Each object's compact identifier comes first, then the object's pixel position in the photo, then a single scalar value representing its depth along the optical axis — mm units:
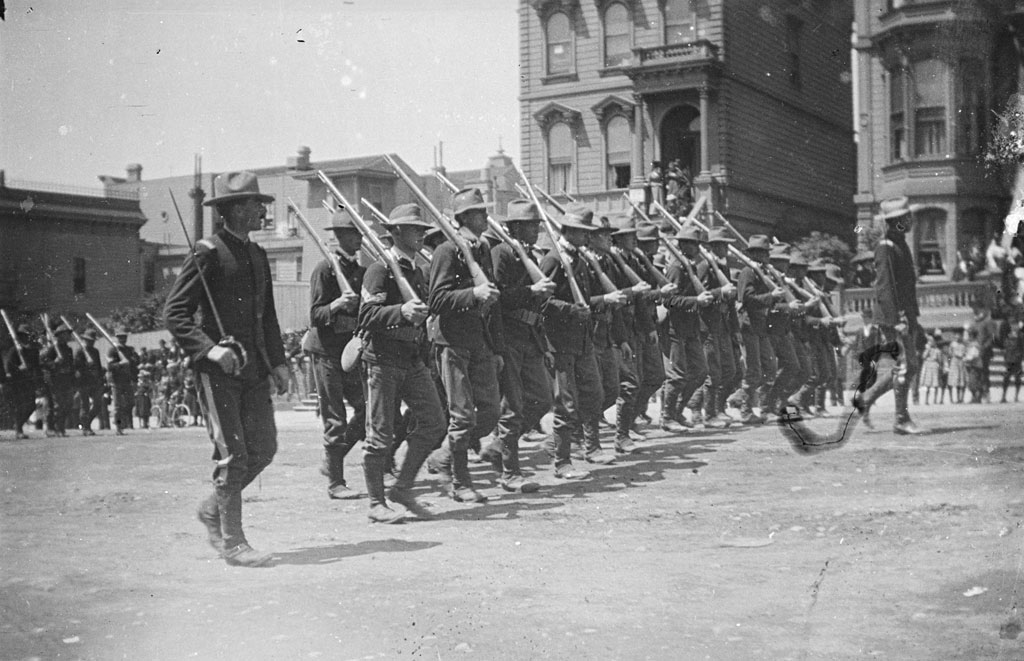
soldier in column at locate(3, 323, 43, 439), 11836
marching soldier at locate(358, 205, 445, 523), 7129
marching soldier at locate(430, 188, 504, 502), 7594
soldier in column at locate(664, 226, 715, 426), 11914
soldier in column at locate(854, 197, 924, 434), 9664
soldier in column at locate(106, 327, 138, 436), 15945
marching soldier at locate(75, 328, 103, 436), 15070
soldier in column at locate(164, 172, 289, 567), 5852
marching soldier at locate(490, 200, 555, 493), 8555
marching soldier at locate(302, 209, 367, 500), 8320
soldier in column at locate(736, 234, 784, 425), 12766
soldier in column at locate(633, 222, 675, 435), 11117
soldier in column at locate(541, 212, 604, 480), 9019
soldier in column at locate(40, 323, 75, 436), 13094
